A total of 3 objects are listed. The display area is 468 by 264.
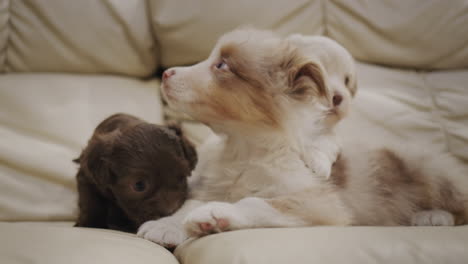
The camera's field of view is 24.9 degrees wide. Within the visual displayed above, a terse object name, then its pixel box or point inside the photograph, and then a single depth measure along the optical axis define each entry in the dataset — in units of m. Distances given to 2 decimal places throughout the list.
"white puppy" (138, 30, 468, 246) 0.94
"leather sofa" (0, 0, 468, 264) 1.09
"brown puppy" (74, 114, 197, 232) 0.95
